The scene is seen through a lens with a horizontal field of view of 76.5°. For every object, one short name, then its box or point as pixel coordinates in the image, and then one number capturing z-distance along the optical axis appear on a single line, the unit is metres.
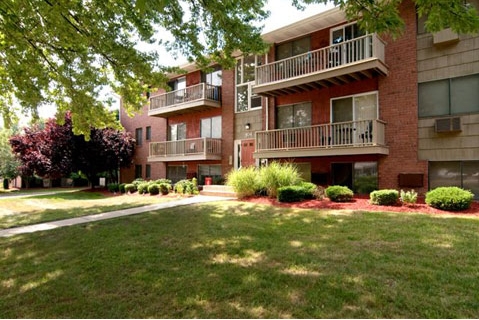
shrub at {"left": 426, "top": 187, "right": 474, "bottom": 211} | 8.23
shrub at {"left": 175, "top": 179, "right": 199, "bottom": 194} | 15.40
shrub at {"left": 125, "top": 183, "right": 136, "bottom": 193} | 18.30
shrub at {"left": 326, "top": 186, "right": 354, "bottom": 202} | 10.21
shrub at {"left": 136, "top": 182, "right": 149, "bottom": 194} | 17.02
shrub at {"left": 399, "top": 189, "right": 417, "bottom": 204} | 9.31
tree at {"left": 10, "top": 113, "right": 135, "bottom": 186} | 19.30
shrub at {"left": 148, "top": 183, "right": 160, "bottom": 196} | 16.30
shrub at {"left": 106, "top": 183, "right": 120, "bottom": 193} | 19.44
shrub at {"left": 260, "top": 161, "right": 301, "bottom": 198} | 11.66
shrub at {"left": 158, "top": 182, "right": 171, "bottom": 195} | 15.93
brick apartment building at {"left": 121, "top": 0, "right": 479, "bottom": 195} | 10.37
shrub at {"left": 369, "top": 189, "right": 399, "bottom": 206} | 9.31
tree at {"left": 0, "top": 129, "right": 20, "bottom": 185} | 28.59
